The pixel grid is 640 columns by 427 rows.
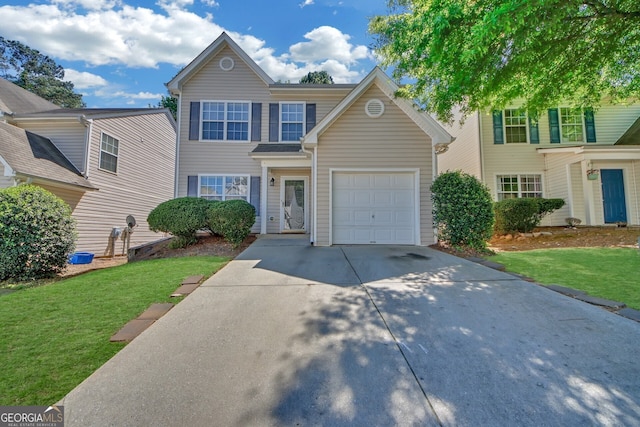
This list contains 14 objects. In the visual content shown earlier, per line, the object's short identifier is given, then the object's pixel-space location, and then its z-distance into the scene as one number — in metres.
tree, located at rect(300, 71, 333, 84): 28.59
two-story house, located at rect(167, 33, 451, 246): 8.76
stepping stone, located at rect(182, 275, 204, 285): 5.06
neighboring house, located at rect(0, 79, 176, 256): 9.43
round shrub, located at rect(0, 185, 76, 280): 6.03
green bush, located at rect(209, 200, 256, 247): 8.57
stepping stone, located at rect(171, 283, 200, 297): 4.50
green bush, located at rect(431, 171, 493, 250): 7.84
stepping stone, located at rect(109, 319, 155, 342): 3.08
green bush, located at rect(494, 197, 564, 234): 10.54
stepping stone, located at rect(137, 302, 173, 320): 3.65
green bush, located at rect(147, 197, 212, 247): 8.59
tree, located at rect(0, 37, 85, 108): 29.91
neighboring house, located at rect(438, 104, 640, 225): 12.07
